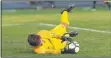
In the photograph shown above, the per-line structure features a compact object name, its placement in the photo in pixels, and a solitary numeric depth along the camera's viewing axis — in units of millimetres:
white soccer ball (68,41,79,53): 10531
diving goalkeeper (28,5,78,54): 10250
